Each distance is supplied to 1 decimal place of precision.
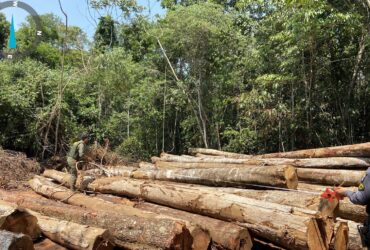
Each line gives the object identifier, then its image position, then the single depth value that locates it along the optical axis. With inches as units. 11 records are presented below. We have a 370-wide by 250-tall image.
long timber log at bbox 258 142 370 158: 302.4
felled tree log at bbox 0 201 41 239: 208.5
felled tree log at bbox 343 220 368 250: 194.4
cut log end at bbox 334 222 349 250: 184.5
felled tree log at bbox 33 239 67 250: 221.9
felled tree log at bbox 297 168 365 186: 267.7
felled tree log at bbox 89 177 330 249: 184.7
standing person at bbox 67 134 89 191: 361.7
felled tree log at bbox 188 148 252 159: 439.2
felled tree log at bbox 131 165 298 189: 238.2
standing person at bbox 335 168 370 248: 168.6
